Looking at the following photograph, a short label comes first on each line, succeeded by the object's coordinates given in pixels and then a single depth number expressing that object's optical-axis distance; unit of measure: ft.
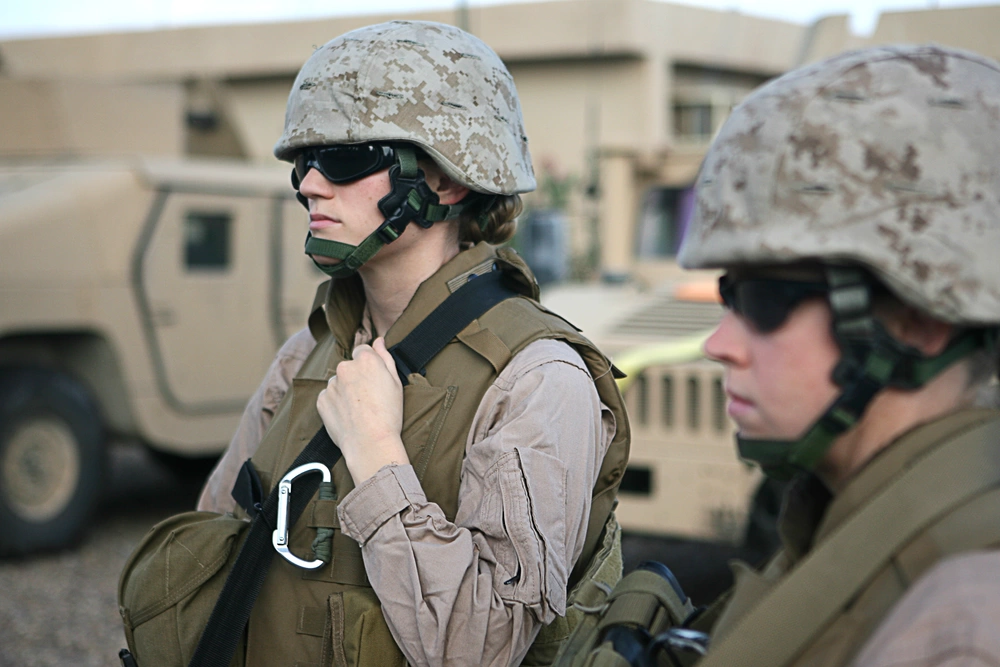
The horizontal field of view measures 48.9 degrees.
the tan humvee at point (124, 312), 18.02
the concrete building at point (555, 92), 21.09
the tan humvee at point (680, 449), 13.66
